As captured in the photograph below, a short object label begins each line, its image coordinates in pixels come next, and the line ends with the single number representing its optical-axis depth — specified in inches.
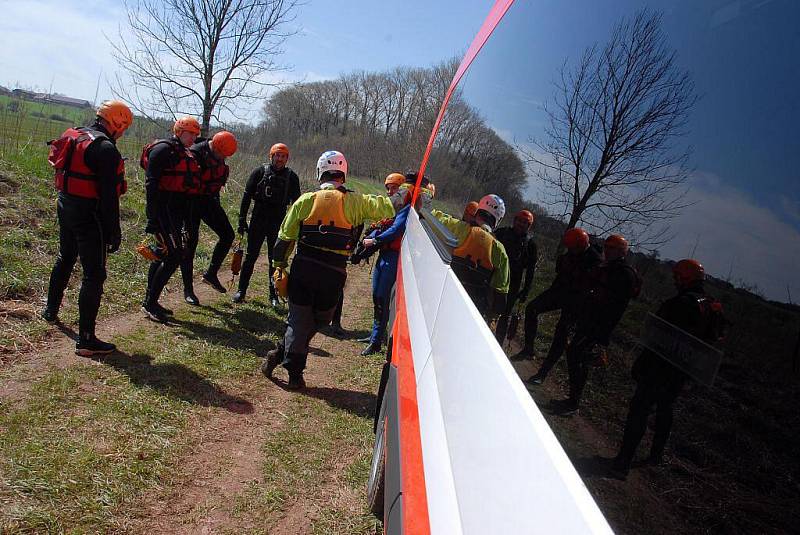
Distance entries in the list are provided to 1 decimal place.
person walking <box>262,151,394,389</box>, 163.5
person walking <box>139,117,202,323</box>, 206.7
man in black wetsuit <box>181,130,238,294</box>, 230.7
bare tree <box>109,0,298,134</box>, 474.0
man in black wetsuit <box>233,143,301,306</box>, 258.2
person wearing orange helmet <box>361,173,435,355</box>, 205.3
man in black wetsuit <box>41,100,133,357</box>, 159.6
